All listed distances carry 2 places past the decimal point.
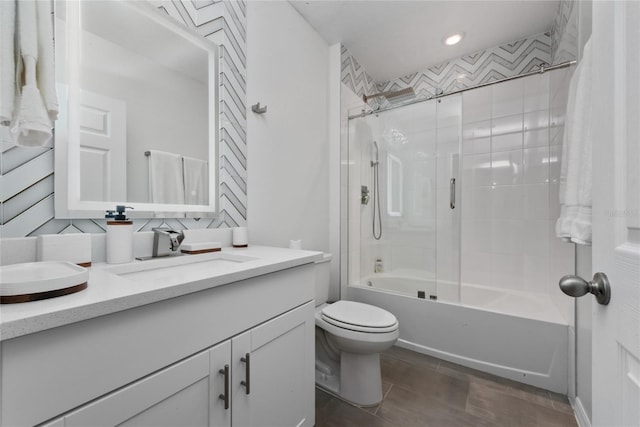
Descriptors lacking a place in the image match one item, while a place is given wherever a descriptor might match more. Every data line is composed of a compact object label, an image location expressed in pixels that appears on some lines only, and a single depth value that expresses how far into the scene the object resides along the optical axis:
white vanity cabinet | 0.49
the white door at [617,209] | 0.41
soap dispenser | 0.95
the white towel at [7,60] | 0.66
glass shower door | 2.17
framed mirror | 0.96
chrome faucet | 1.08
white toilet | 1.41
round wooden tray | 0.51
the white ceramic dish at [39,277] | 0.51
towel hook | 1.58
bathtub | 1.58
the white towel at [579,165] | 1.05
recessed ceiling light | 2.23
